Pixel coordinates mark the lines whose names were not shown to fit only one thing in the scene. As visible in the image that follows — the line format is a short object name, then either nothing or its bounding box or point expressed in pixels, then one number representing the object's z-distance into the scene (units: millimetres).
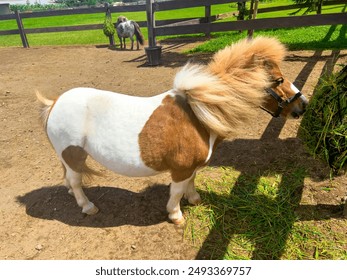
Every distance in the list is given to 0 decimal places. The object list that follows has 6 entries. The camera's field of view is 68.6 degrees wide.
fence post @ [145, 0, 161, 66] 7700
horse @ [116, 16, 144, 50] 10480
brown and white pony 2123
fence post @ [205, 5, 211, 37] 10930
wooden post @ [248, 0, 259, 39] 7534
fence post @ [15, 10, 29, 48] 12305
